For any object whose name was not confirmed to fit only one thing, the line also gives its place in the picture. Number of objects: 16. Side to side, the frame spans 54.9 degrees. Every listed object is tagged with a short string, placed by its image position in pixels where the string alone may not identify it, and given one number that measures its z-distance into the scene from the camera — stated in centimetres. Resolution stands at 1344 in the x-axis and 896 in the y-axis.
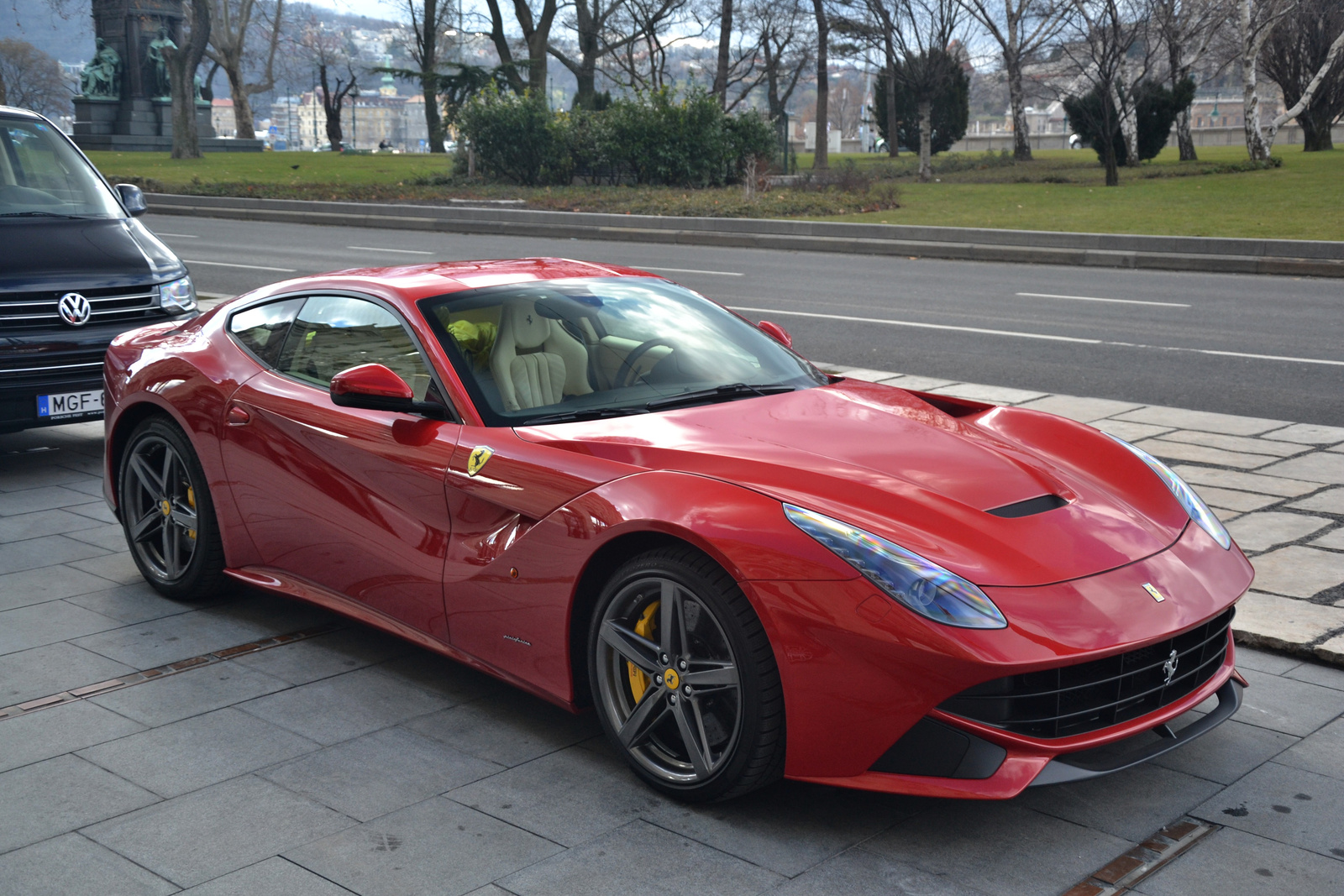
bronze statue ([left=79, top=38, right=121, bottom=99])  5084
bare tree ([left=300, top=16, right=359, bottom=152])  5491
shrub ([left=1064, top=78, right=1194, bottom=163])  3366
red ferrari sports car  293
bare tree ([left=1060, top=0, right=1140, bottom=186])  2727
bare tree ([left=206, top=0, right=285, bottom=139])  6131
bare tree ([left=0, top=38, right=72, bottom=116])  7750
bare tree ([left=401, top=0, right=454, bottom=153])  4878
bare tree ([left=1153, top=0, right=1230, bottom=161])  2964
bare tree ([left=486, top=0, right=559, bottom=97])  4309
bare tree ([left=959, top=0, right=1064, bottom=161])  3638
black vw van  696
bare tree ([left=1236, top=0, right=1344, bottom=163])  3127
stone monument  5078
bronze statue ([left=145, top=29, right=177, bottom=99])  5138
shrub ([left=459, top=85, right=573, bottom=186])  3059
